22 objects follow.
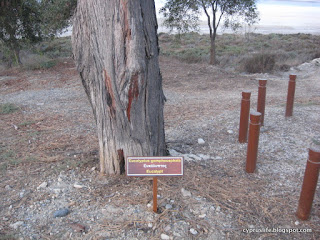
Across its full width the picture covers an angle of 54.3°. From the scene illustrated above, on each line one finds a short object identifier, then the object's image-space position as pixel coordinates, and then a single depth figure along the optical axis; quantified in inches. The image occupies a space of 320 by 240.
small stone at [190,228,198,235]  104.7
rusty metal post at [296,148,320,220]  108.1
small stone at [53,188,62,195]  130.2
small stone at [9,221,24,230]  109.5
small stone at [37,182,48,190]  134.2
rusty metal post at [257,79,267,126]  193.0
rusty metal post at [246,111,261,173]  140.1
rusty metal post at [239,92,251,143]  171.3
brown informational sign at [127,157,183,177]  106.3
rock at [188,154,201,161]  162.4
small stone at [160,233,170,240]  102.3
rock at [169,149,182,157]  163.1
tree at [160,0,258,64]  525.3
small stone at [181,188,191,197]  125.8
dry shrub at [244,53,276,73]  512.4
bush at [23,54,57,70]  442.9
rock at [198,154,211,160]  163.6
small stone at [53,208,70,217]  114.6
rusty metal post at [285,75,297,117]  213.3
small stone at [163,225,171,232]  105.7
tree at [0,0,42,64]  423.5
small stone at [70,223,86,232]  106.0
